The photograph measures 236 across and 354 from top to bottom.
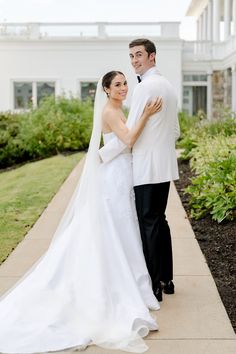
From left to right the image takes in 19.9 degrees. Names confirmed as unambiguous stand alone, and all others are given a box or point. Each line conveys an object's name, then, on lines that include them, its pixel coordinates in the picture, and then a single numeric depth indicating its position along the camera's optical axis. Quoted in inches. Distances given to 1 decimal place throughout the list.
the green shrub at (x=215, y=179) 318.7
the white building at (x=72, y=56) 1149.1
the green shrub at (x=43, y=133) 729.6
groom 197.2
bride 176.9
